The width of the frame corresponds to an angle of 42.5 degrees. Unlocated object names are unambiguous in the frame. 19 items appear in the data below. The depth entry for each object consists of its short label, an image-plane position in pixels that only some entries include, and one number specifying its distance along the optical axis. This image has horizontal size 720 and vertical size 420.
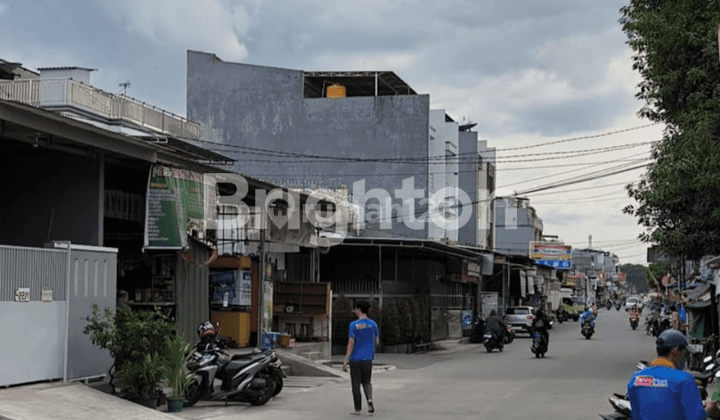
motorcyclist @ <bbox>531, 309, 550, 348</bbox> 29.45
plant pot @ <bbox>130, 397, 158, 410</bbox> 13.90
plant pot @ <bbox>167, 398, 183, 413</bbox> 14.12
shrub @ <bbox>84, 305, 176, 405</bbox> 13.65
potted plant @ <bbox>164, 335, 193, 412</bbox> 14.04
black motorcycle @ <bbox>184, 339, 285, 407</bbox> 14.95
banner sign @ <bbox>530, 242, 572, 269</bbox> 76.56
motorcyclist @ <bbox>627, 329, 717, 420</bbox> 6.30
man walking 13.98
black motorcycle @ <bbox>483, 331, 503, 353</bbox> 34.19
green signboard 17.11
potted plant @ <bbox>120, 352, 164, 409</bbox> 13.66
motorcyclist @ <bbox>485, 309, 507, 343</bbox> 34.28
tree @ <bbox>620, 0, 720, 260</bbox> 19.19
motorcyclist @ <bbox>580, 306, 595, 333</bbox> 43.81
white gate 12.77
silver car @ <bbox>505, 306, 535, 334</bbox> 49.16
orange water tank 52.19
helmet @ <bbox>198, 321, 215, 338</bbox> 16.03
